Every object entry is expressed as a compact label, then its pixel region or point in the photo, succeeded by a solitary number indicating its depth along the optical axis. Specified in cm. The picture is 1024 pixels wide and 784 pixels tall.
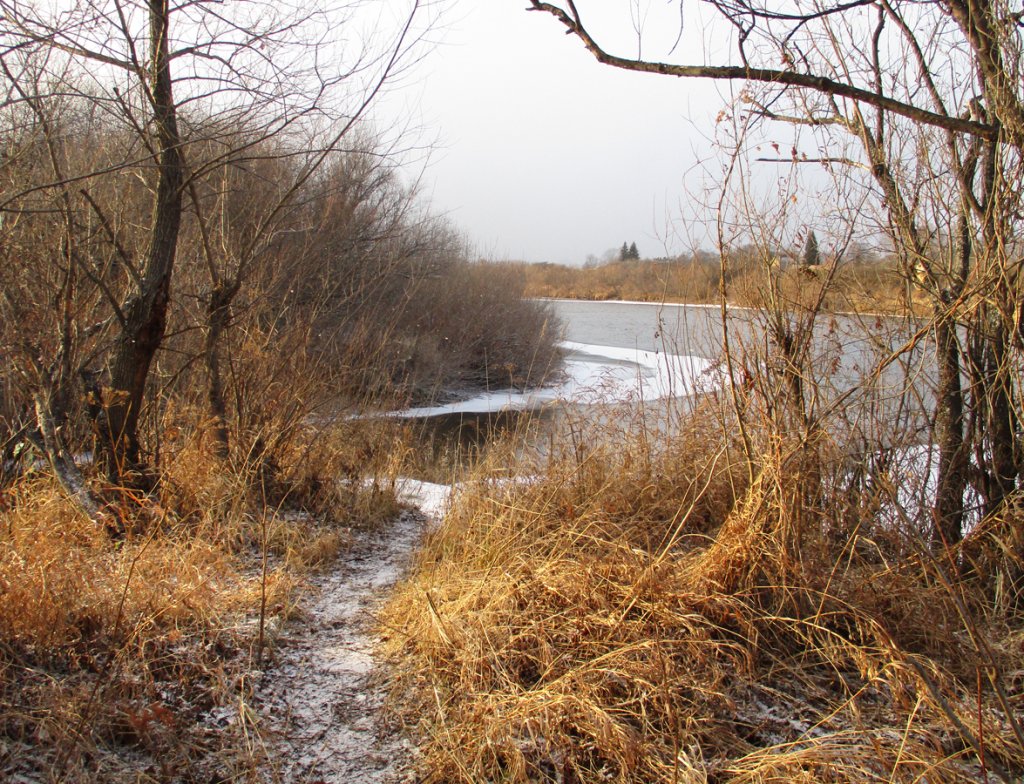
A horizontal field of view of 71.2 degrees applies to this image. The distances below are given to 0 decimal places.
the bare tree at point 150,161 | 394
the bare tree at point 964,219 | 327
